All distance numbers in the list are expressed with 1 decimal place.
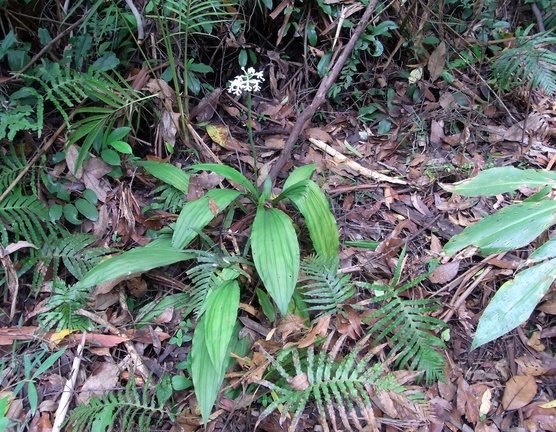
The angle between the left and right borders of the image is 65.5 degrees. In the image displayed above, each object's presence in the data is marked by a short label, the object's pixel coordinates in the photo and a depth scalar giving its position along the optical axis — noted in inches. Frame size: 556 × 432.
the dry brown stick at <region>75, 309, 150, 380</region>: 67.9
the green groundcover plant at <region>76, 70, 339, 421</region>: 62.1
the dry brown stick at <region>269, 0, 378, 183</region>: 88.2
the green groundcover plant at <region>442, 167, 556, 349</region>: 43.9
